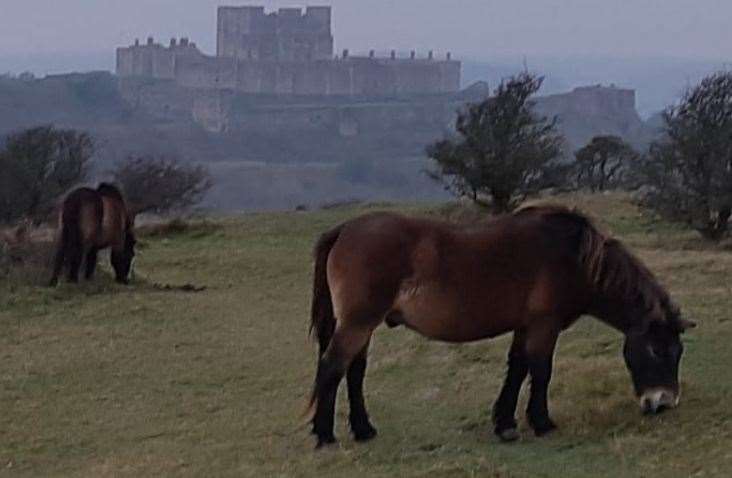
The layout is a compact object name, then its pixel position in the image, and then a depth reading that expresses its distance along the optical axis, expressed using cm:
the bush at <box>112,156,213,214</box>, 3362
